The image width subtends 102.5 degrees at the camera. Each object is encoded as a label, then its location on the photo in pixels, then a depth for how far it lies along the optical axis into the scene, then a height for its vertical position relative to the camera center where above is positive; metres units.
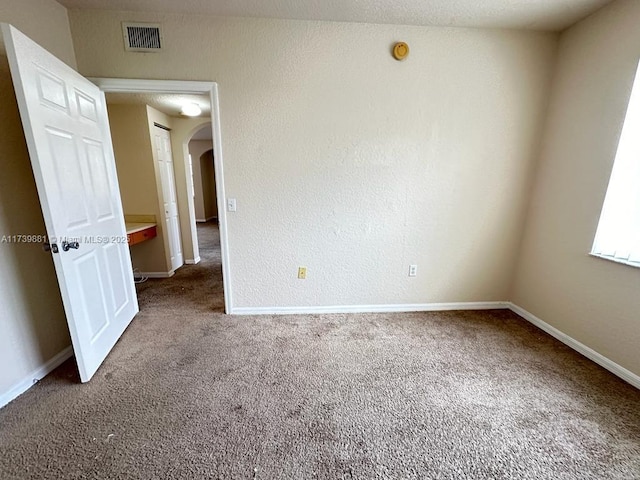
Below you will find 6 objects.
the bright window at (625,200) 1.72 -0.07
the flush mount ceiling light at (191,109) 3.00 +0.88
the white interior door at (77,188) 1.38 -0.04
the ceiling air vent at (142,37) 1.98 +1.11
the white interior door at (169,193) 3.41 -0.14
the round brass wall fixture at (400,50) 2.11 +1.10
